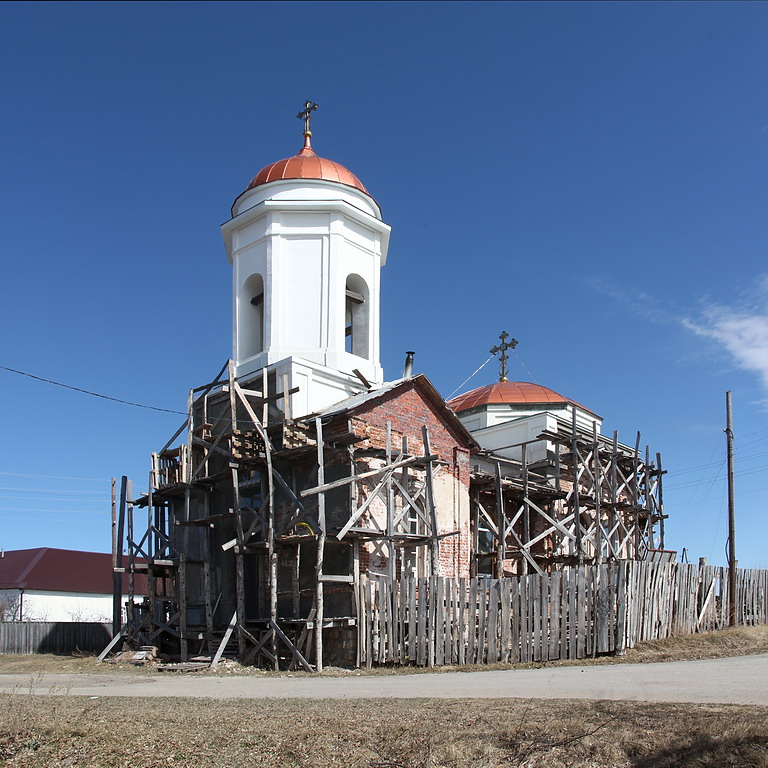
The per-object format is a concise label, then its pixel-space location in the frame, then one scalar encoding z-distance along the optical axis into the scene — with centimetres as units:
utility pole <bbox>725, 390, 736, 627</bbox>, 2248
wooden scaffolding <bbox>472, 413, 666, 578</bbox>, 2519
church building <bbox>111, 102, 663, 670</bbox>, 1959
